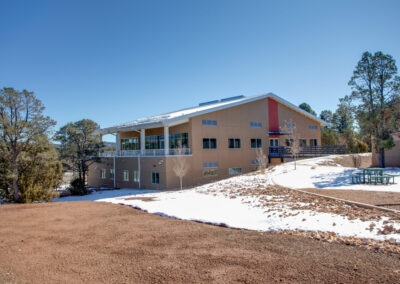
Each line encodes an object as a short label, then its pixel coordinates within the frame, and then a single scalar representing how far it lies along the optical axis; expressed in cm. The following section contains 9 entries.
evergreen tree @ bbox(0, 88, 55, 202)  1462
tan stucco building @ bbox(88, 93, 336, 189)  2300
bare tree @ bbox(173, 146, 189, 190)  2092
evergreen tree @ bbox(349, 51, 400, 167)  1731
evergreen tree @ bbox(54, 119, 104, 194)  2408
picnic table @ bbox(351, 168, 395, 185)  1308
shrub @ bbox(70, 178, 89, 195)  2288
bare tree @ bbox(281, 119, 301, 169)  2857
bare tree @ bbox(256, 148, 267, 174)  2071
